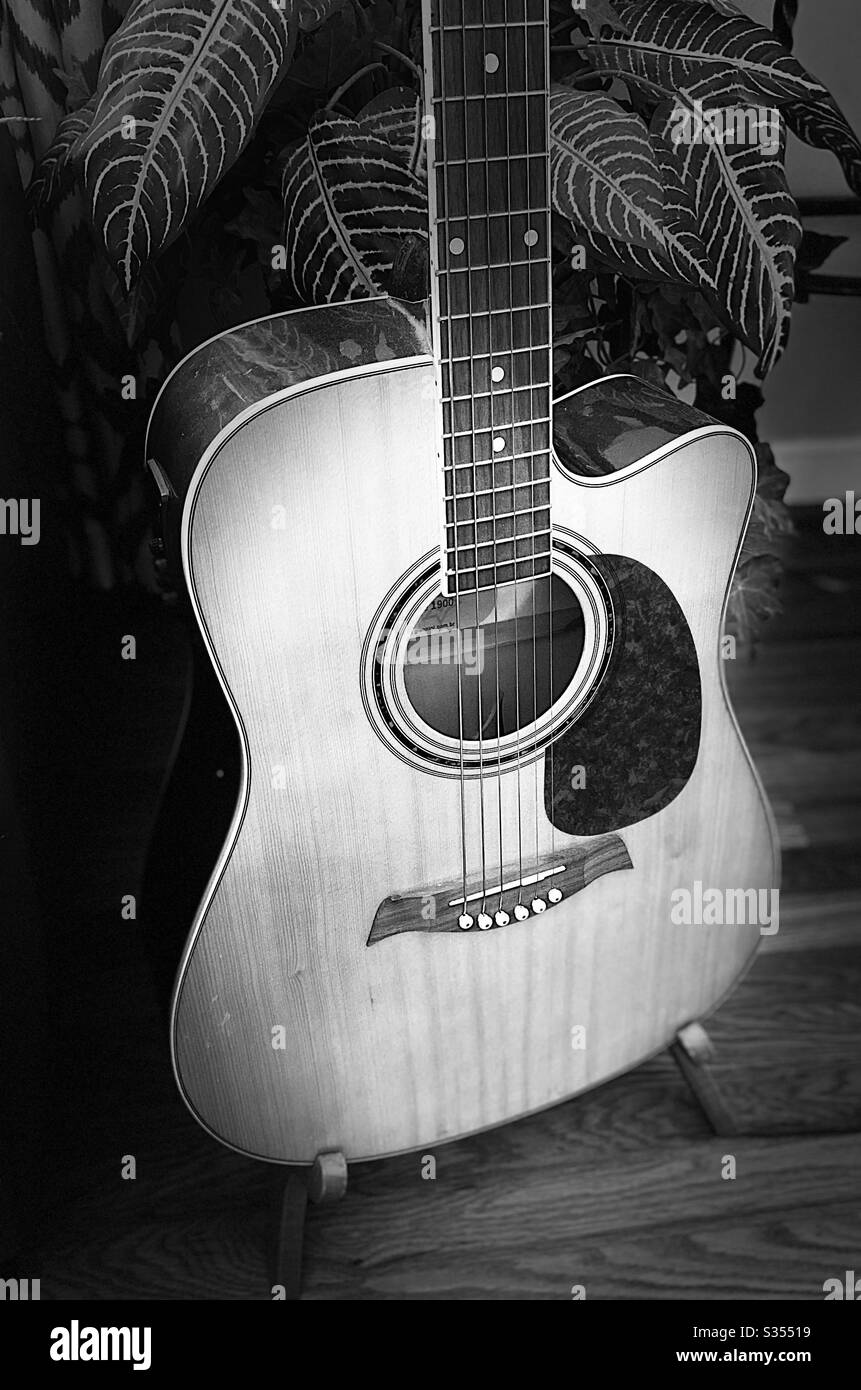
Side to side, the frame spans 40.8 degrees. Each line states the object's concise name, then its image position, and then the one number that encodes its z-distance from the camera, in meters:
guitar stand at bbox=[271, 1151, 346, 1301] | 0.91
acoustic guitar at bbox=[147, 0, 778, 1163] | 0.75
